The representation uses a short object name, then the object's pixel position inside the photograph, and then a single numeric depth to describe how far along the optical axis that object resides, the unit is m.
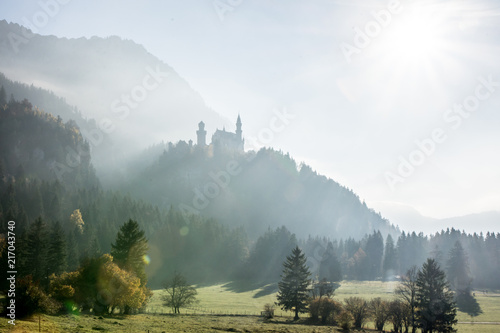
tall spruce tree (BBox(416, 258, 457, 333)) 48.12
